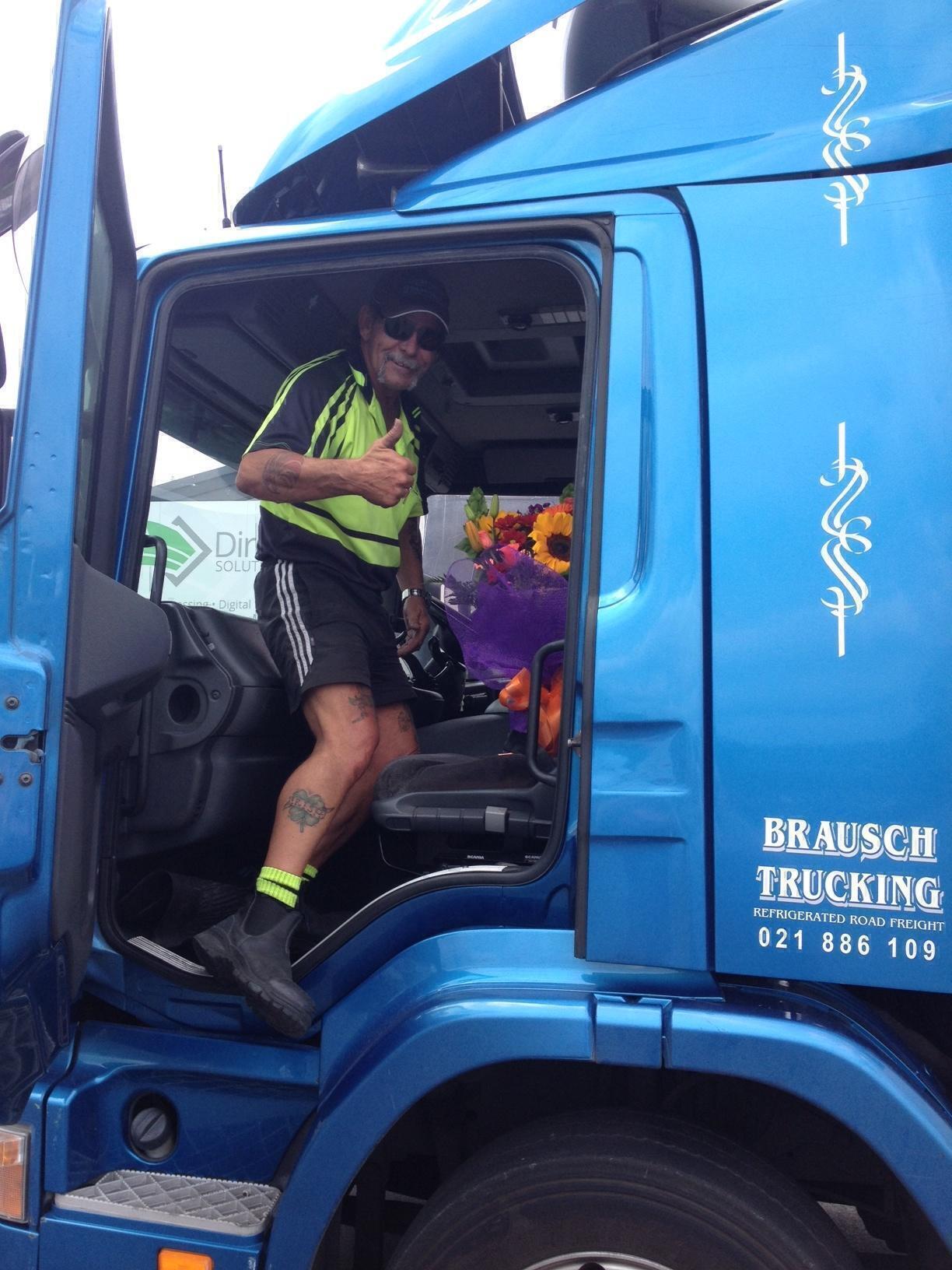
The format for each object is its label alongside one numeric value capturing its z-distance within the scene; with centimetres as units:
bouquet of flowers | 202
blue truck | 148
